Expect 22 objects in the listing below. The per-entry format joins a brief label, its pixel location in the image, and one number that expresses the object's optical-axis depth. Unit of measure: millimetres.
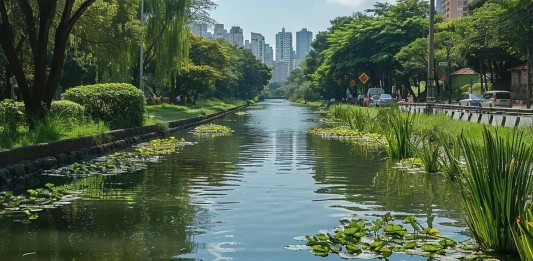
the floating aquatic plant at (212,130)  32156
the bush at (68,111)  20998
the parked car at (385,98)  54391
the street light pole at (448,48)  61769
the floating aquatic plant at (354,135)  23912
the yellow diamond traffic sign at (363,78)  53250
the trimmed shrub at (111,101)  25328
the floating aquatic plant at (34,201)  9703
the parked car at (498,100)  46438
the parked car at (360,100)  64781
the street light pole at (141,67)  42716
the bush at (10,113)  18753
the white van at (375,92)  65188
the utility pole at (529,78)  43331
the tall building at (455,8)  159625
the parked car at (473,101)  48031
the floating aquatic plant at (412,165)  14984
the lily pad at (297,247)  7455
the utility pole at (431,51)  27625
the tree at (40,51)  18328
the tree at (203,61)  57938
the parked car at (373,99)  56944
